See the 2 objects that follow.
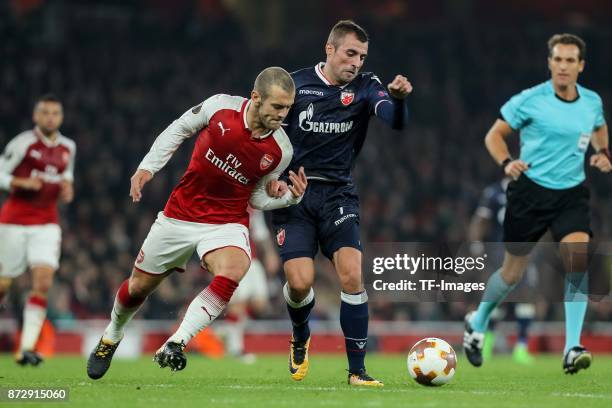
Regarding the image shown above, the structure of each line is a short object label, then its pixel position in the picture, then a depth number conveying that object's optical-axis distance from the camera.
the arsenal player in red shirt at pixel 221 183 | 14.79
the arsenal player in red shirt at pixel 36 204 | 22.22
